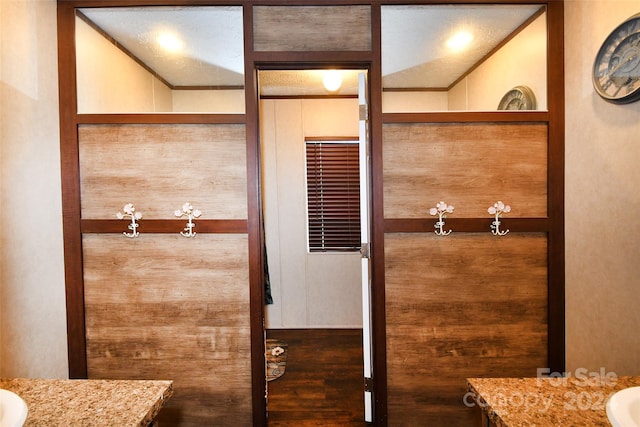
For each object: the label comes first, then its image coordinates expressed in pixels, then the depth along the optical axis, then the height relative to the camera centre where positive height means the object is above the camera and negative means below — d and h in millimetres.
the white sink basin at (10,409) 880 -575
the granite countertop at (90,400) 1006 -678
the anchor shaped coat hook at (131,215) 1852 -45
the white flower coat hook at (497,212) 1872 -65
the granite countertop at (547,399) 983 -687
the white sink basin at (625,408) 839 -586
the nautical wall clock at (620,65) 1439 +659
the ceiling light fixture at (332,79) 2782 +1130
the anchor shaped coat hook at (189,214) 1865 -45
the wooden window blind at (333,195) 3668 +109
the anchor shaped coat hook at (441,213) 1865 -63
